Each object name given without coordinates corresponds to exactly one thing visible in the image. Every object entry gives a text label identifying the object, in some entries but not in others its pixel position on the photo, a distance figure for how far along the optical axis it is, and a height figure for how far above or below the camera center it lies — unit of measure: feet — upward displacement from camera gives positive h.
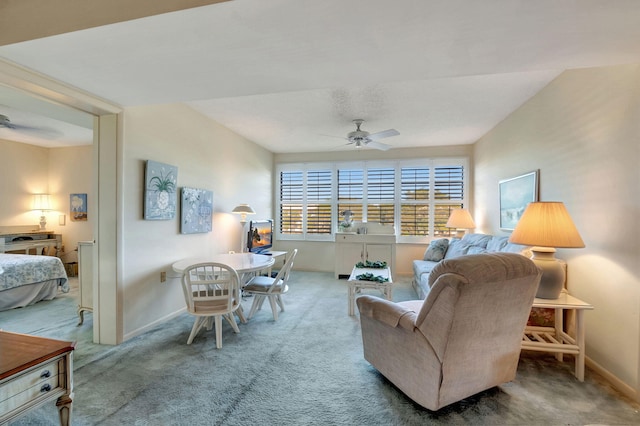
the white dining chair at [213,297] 8.30 -2.70
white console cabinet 16.89 -2.32
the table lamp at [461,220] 16.17 -0.45
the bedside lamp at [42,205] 17.67 +0.19
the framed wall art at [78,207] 17.79 +0.09
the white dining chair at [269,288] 10.56 -2.96
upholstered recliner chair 5.08 -2.31
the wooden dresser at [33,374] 3.73 -2.37
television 15.05 -1.48
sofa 10.74 -1.72
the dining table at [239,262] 9.39 -1.93
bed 11.66 -3.11
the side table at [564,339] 6.84 -3.28
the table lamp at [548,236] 6.93 -0.58
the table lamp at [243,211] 14.01 -0.04
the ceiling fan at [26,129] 11.21 +3.90
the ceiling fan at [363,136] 12.16 +3.35
